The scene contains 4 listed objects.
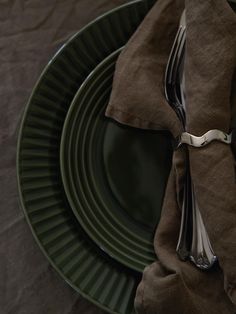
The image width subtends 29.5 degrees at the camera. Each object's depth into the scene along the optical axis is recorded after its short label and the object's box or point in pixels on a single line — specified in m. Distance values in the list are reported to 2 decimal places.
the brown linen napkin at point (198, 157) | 0.36
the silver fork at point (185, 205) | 0.38
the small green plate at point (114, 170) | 0.42
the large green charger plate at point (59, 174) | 0.41
